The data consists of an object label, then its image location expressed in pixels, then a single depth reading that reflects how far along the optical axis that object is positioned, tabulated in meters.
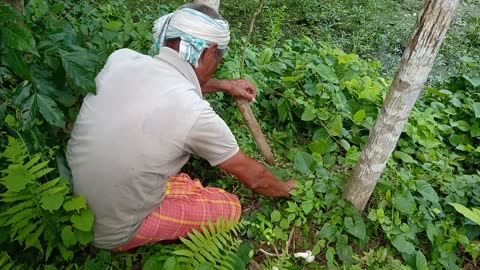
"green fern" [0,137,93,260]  1.82
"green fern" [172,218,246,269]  2.01
